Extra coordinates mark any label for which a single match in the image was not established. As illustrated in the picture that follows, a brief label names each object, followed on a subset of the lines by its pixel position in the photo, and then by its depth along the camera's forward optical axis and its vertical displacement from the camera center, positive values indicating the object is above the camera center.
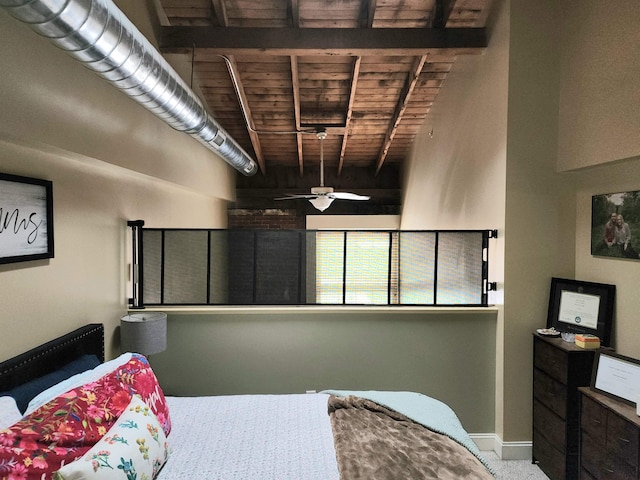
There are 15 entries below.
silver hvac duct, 1.63 +0.81
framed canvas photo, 2.88 +0.08
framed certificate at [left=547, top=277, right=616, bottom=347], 3.12 -0.52
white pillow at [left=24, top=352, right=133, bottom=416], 2.03 -0.75
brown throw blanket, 1.91 -0.99
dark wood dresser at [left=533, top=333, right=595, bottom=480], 3.05 -1.18
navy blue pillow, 2.11 -0.78
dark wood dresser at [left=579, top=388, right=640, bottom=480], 2.41 -1.14
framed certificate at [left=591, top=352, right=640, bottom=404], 2.62 -0.84
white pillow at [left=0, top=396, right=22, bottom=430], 1.83 -0.77
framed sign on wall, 2.21 +0.05
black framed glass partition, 3.77 -0.26
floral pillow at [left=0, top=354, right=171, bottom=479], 1.52 -0.74
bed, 1.65 -0.98
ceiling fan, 5.22 +0.42
